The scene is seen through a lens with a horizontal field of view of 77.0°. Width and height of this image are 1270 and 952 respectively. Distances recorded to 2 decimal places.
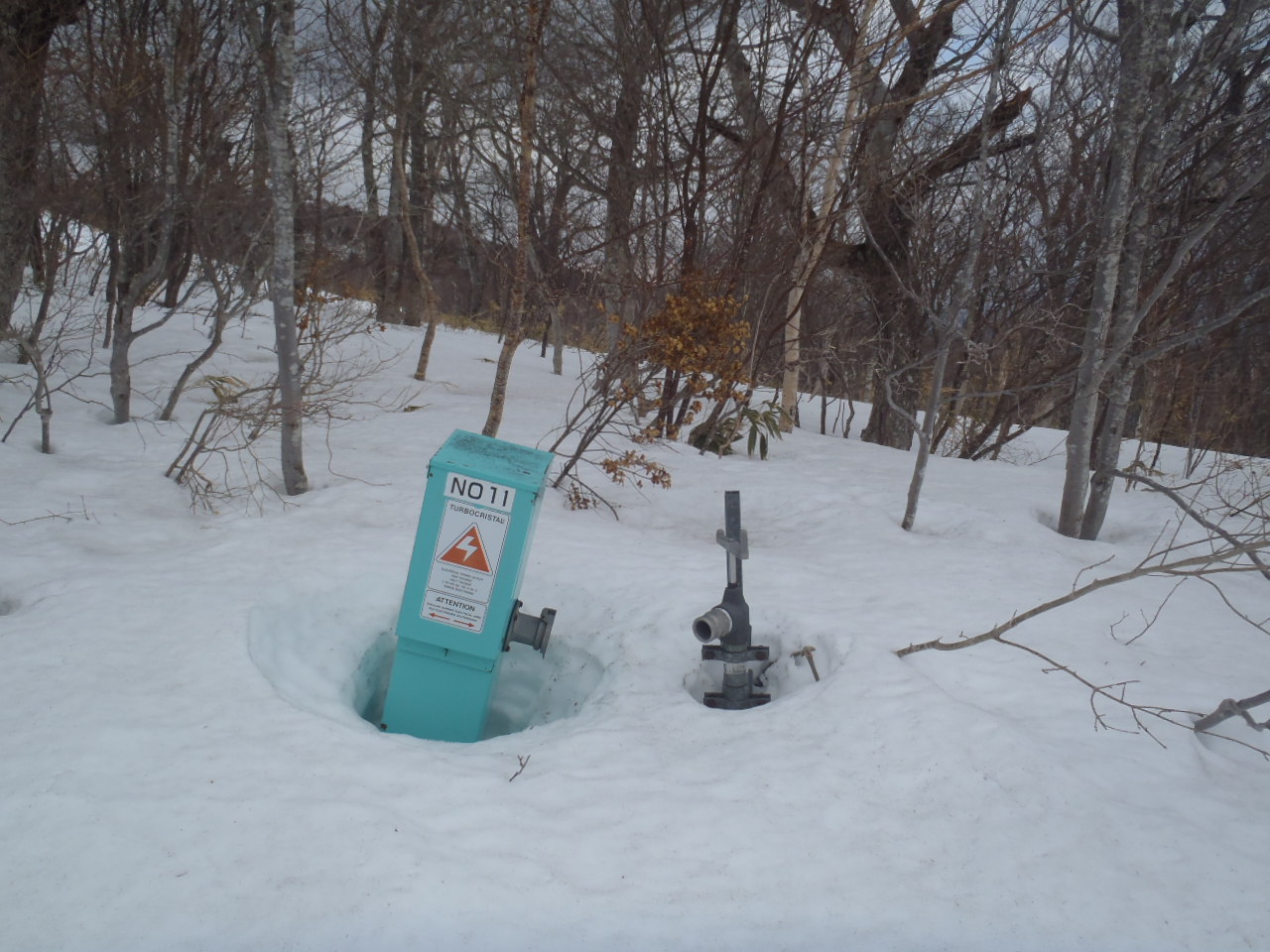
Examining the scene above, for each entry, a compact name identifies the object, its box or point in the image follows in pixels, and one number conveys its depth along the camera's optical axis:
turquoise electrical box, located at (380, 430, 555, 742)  3.06
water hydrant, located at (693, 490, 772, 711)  3.21
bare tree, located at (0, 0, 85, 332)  6.80
